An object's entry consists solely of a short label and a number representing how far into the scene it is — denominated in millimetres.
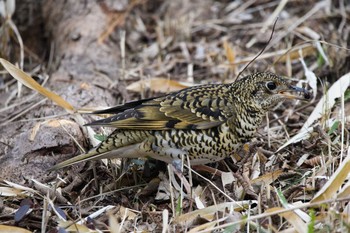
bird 8891
